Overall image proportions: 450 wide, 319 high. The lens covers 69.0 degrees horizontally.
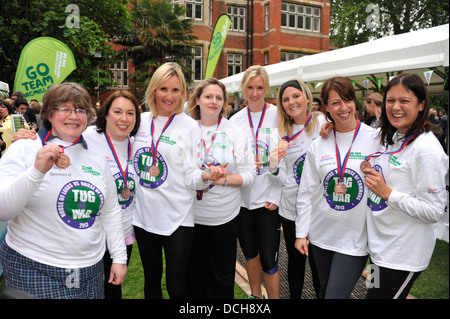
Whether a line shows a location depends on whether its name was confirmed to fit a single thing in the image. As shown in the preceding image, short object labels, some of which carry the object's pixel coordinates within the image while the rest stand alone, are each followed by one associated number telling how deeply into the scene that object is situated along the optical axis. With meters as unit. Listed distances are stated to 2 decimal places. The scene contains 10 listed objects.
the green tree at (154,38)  18.08
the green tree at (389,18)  18.98
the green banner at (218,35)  8.81
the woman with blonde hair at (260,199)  2.86
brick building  23.52
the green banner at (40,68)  6.40
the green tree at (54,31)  11.98
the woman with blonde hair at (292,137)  2.78
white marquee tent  4.79
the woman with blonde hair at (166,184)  2.42
